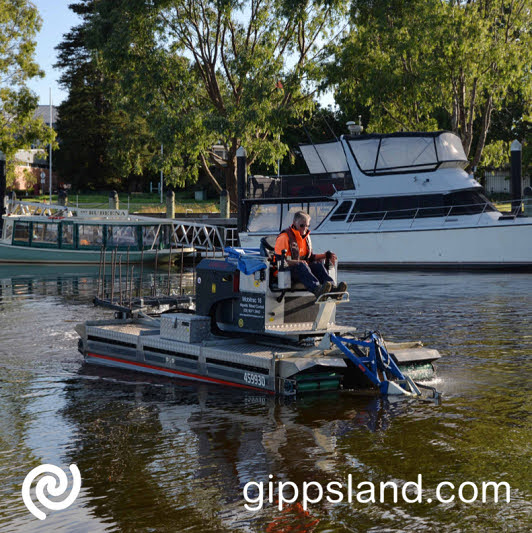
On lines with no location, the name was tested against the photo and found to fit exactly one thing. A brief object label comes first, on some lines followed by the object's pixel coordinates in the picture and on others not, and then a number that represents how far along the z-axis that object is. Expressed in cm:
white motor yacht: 3656
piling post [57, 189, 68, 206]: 5384
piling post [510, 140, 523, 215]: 3999
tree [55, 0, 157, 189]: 7469
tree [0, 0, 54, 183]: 5175
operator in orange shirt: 1283
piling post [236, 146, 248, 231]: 4241
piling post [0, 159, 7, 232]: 4719
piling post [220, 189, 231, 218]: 4978
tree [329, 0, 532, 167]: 4134
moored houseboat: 4341
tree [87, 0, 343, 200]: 4500
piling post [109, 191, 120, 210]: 5353
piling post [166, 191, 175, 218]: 5062
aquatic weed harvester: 1241
